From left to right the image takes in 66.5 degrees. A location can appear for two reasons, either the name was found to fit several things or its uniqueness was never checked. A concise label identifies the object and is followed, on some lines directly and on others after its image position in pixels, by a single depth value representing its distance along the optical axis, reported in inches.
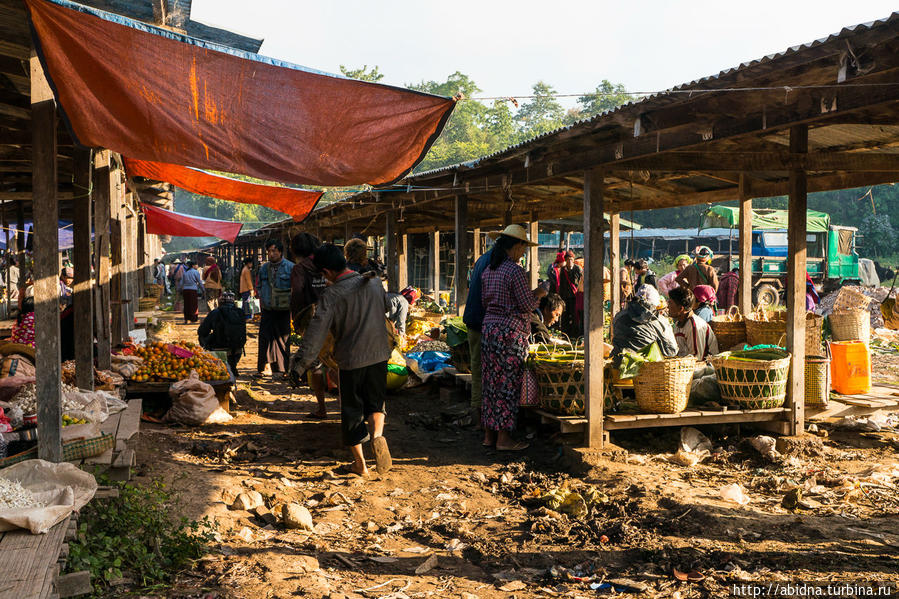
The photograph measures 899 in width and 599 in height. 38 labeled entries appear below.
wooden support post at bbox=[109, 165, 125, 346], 344.8
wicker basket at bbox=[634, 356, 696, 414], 248.2
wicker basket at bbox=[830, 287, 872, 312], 414.6
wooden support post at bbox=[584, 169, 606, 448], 252.4
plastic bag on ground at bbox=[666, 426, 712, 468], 248.7
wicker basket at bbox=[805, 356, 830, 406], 275.9
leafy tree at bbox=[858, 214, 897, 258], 1393.9
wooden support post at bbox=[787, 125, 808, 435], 262.8
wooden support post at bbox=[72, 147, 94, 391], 233.8
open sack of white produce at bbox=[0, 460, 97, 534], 123.9
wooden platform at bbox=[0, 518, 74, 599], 104.6
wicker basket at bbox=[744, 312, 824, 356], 289.7
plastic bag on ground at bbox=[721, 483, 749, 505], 208.8
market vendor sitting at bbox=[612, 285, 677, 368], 269.7
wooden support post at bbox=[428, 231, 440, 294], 629.9
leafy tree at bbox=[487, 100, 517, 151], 2578.7
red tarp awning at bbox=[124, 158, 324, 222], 354.3
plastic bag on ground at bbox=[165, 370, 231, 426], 281.1
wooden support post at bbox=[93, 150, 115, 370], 284.4
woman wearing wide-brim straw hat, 254.8
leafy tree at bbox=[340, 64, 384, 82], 1982.0
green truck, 880.9
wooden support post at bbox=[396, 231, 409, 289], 762.2
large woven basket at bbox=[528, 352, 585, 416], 254.2
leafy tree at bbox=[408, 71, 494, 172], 2369.3
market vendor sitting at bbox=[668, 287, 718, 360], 294.5
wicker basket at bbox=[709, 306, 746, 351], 336.8
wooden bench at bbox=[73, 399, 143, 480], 168.9
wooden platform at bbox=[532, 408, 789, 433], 250.1
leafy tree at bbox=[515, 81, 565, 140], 2856.8
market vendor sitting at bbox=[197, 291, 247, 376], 374.3
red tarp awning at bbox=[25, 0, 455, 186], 145.6
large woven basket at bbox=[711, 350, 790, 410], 257.4
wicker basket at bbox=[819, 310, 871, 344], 316.2
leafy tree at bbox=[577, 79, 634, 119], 2177.7
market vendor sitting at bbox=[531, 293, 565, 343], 298.5
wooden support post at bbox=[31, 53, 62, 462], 151.3
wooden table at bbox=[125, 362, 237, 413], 283.1
